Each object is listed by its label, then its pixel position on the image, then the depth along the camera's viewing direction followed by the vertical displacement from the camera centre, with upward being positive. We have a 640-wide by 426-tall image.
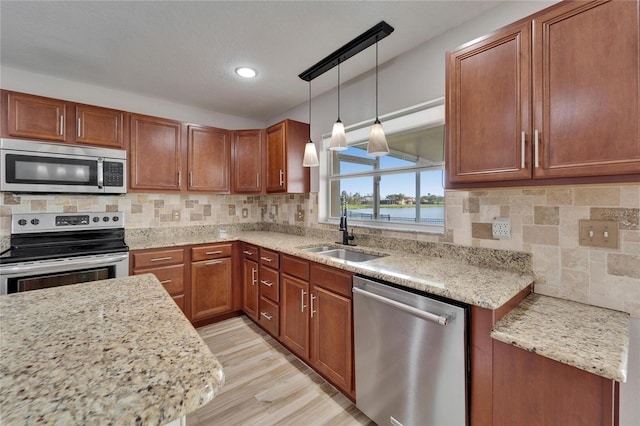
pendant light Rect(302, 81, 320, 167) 2.39 +0.48
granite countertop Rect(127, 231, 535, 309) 1.25 -0.36
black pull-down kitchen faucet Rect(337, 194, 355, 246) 2.55 -0.20
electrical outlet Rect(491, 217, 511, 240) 1.63 -0.11
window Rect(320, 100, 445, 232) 2.13 +0.34
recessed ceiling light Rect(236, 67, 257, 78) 2.46 +1.27
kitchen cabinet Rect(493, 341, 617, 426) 0.94 -0.67
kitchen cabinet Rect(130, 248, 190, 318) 2.59 -0.52
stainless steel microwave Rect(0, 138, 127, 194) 2.23 +0.40
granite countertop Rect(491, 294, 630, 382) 0.92 -0.48
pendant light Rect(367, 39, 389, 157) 1.82 +0.46
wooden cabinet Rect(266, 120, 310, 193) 3.03 +0.60
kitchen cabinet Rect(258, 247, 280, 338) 2.54 -0.76
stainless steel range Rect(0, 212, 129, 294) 2.04 -0.31
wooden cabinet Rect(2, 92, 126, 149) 2.26 +0.81
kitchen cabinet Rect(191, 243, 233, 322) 2.89 -0.73
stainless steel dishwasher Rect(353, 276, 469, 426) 1.26 -0.75
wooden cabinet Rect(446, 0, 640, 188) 1.05 +0.49
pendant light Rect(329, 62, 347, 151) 2.03 +0.54
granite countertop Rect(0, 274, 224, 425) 0.52 -0.35
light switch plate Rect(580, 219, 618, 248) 1.29 -0.11
